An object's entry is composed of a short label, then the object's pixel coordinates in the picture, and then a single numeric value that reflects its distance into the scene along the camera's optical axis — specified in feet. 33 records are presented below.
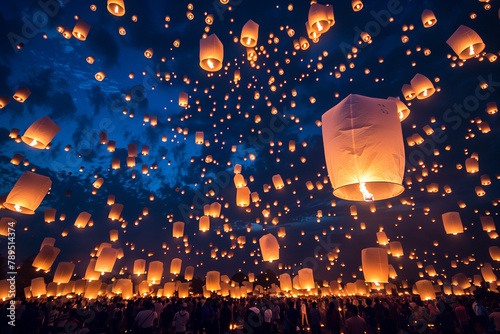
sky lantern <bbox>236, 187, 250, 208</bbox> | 30.78
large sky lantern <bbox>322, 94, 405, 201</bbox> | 7.57
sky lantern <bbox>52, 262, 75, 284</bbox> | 39.96
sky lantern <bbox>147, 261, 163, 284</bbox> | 44.72
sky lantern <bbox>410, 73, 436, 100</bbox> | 20.03
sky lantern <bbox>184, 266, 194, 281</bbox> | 58.07
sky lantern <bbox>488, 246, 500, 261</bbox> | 43.05
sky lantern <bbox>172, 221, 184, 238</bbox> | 40.26
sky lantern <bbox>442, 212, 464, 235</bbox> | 30.86
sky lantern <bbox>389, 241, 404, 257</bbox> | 47.29
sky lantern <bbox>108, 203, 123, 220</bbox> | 39.10
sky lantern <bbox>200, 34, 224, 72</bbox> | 17.11
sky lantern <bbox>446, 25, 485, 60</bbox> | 16.94
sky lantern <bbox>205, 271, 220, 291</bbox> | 47.42
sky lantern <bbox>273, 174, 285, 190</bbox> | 37.63
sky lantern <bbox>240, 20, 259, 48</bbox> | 19.52
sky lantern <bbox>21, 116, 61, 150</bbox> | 18.52
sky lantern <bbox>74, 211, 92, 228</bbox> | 36.78
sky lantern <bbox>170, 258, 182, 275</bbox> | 50.67
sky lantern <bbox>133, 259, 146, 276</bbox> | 48.98
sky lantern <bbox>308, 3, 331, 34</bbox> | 17.74
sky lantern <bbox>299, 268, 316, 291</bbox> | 41.83
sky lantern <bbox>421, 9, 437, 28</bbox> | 22.36
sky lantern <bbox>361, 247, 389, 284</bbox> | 22.42
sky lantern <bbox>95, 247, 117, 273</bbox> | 35.83
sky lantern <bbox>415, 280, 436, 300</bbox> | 35.29
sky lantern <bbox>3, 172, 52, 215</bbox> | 16.14
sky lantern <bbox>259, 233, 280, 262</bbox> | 28.60
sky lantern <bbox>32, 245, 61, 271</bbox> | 33.47
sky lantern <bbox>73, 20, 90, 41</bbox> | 21.38
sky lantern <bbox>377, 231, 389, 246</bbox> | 46.42
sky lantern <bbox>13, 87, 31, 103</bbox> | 24.56
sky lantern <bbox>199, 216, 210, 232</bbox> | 38.17
